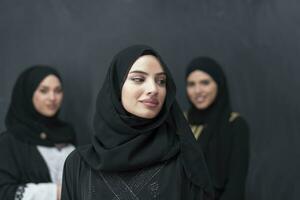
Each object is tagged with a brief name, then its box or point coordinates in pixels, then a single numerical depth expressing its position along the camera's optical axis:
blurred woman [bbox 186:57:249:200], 2.42
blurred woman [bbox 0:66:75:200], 2.27
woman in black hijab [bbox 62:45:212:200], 1.48
